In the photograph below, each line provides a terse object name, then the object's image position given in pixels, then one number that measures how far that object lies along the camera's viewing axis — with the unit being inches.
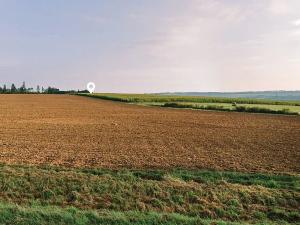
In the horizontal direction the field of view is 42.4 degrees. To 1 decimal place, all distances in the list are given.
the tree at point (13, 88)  6398.1
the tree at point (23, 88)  6579.7
